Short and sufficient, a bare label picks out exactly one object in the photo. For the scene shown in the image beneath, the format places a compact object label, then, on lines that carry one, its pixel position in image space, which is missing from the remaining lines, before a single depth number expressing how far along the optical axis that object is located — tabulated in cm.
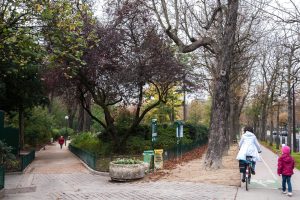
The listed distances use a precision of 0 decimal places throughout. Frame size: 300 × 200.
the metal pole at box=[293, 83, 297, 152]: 3866
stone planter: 1437
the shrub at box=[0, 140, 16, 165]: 1278
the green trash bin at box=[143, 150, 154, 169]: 1738
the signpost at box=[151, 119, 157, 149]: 1919
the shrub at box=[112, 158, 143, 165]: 1491
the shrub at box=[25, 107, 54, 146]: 4378
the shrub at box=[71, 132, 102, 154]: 3007
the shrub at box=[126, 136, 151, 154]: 2854
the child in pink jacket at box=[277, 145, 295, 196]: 1116
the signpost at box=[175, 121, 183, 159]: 2312
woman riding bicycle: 1237
